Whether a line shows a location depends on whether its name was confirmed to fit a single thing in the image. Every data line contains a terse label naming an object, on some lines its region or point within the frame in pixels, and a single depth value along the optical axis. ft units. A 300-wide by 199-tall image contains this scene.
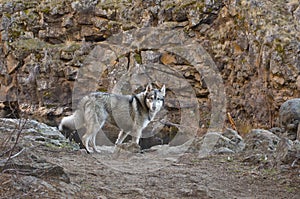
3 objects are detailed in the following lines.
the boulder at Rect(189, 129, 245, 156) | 52.12
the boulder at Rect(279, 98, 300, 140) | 67.26
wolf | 57.82
